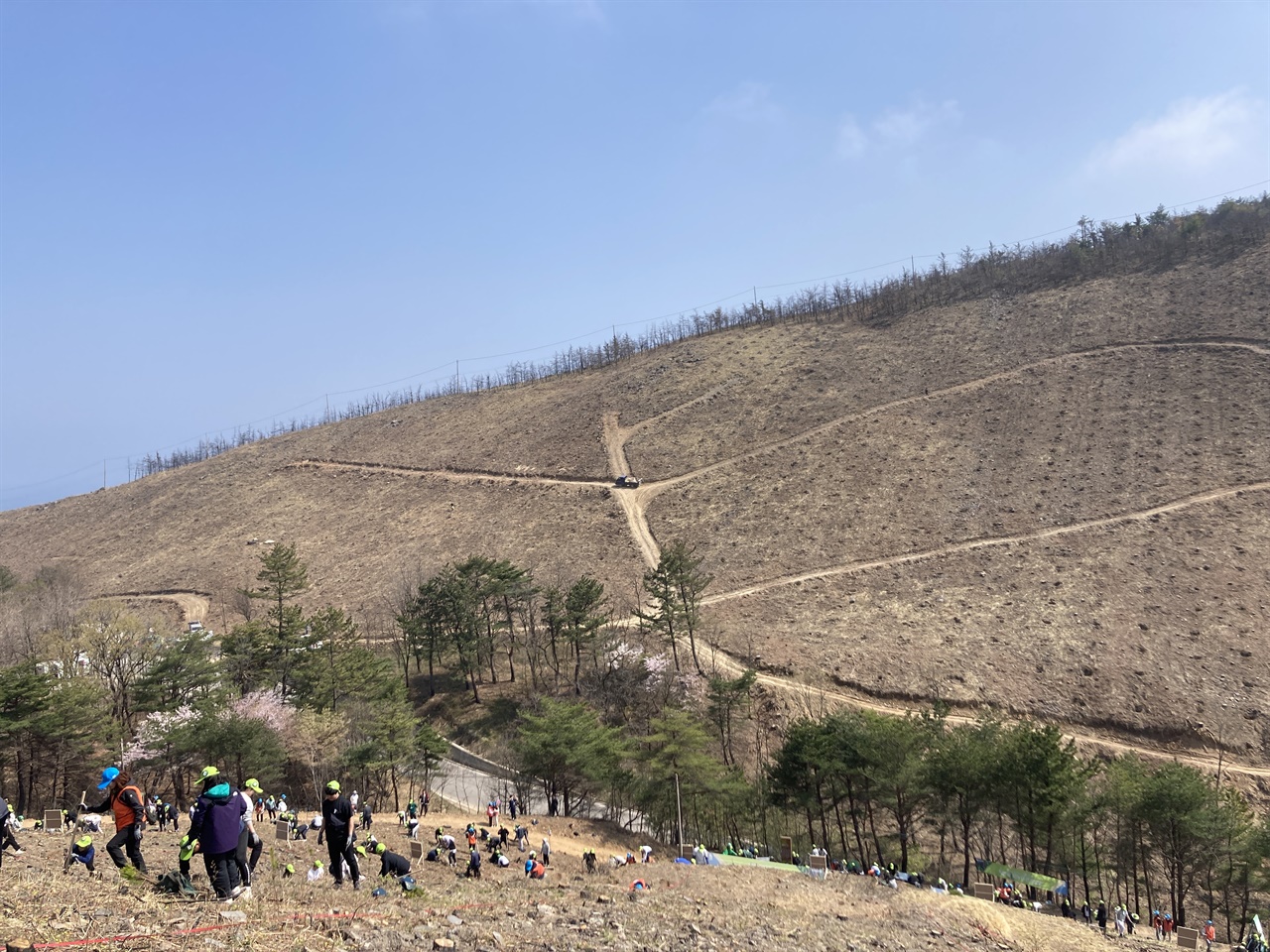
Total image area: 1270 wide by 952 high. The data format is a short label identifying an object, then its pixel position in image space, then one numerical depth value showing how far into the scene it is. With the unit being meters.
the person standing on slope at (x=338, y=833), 10.73
